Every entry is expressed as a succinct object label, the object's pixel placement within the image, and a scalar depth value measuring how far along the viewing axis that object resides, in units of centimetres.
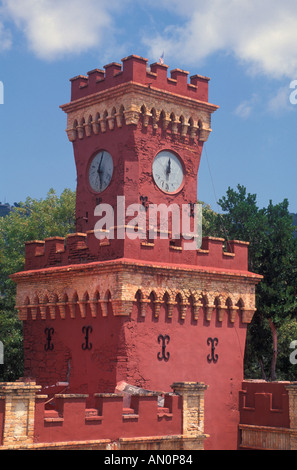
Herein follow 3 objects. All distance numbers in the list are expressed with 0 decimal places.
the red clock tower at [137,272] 2653
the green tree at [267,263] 4038
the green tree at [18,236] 4466
